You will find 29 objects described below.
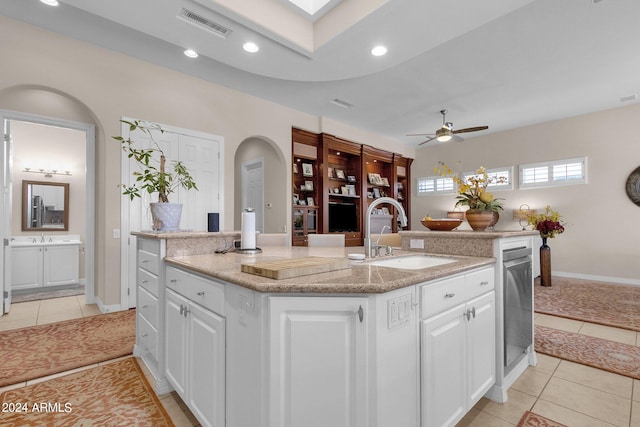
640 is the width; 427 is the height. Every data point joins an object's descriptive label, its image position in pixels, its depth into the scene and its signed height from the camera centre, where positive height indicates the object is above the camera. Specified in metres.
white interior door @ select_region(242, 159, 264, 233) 5.88 +0.59
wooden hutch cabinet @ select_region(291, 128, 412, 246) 5.75 +0.69
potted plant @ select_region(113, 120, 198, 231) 2.18 +0.07
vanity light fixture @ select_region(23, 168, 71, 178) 4.81 +0.75
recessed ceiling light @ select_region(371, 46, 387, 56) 3.03 +1.73
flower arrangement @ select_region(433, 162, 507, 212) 2.21 +0.15
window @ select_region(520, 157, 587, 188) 5.74 +0.85
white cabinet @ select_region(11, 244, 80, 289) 4.43 -0.77
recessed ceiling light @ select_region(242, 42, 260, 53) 3.03 +1.77
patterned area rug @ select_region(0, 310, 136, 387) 2.25 -1.16
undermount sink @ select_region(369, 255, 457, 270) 2.00 -0.33
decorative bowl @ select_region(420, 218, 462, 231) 2.28 -0.07
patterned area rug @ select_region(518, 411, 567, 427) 1.67 -1.19
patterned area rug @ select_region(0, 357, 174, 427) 1.70 -1.18
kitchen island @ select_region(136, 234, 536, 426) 1.11 -0.55
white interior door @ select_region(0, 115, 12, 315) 3.18 -0.01
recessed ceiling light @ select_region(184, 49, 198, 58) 3.47 +1.95
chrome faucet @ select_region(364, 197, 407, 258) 1.91 -0.13
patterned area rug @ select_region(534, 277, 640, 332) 3.36 -1.21
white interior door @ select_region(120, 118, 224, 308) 3.62 +0.40
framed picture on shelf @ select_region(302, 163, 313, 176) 5.88 +0.93
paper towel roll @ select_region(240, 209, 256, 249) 2.20 -0.12
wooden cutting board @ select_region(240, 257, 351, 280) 1.20 -0.23
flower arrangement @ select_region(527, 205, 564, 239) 5.00 -0.18
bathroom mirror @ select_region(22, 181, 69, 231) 4.80 +0.18
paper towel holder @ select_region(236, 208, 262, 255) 2.19 -0.26
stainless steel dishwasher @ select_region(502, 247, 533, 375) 1.97 -0.65
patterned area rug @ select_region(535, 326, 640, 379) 2.31 -1.20
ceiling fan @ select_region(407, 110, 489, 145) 4.93 +1.40
